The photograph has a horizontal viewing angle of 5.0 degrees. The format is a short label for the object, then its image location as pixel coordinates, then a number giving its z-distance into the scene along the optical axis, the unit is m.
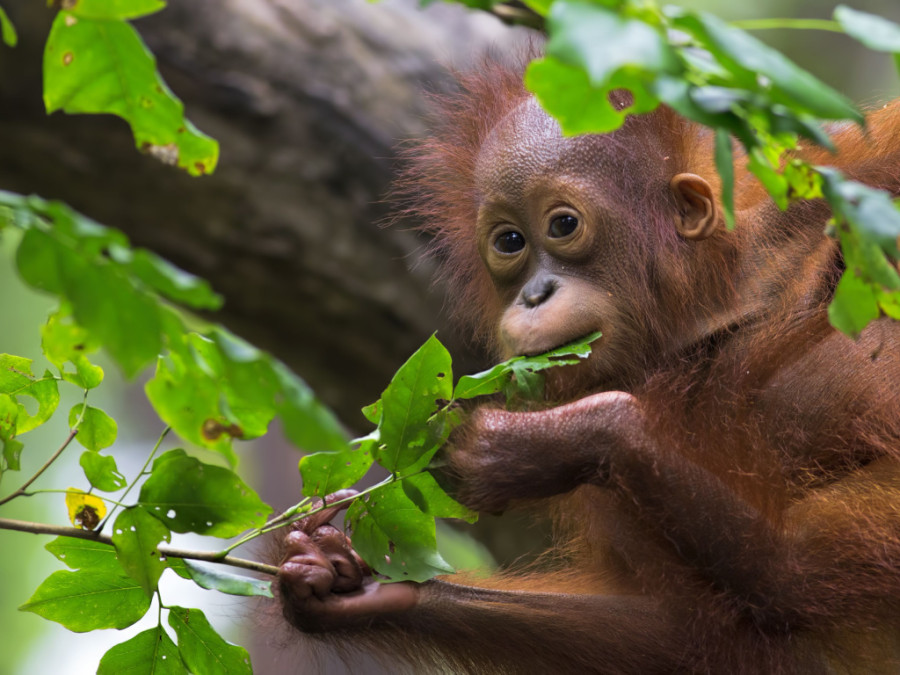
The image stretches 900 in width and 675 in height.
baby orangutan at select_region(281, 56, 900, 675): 4.32
